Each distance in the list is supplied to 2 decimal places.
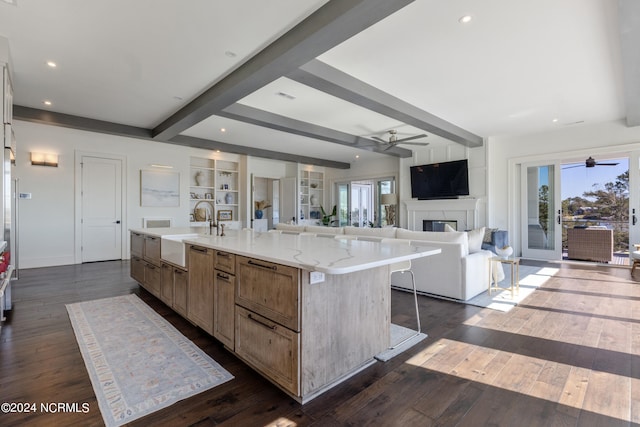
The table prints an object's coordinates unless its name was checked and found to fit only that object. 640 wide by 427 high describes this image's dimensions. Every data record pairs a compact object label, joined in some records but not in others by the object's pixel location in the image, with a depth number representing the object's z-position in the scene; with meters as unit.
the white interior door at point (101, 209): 6.19
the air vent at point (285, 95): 4.40
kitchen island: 1.70
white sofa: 3.62
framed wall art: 6.91
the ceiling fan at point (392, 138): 6.21
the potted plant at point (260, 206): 9.52
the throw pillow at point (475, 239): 3.95
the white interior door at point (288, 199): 9.62
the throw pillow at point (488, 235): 6.47
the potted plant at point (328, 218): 10.41
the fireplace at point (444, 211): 7.36
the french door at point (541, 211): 6.59
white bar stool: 2.47
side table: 3.78
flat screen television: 7.37
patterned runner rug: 1.76
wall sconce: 5.61
